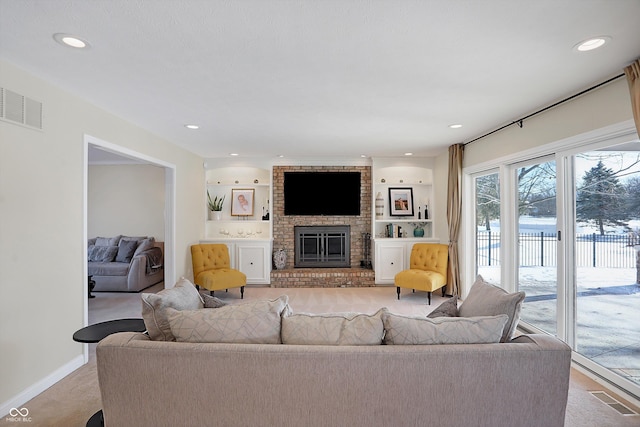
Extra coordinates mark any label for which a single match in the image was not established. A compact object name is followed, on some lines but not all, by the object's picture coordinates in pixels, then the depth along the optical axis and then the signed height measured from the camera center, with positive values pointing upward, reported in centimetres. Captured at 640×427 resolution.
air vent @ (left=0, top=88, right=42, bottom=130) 241 +80
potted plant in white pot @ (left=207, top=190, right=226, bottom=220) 680 +25
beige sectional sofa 164 -79
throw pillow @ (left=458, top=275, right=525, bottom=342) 195 -52
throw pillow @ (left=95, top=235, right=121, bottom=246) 659 -43
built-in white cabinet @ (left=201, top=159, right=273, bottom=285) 673 +41
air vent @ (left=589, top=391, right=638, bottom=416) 236 -133
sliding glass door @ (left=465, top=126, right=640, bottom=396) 273 -27
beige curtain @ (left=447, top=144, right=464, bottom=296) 541 +16
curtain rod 269 +109
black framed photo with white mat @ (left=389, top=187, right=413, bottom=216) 679 +34
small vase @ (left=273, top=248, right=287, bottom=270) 670 -79
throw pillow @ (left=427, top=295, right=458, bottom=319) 231 -62
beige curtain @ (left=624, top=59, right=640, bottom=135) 232 +91
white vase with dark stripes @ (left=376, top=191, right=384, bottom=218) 686 +25
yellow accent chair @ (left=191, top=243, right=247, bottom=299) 537 -86
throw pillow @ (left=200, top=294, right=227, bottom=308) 236 -58
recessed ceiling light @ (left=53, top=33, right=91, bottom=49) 205 +109
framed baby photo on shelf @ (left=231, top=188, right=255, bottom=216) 689 +35
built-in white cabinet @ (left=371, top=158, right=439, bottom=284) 663 +40
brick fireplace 680 -5
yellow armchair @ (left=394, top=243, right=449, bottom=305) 519 -84
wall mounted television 675 +52
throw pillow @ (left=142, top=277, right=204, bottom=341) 190 -52
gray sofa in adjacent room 595 -79
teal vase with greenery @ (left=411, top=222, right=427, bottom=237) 664 -21
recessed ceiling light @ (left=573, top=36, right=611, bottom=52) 209 +109
